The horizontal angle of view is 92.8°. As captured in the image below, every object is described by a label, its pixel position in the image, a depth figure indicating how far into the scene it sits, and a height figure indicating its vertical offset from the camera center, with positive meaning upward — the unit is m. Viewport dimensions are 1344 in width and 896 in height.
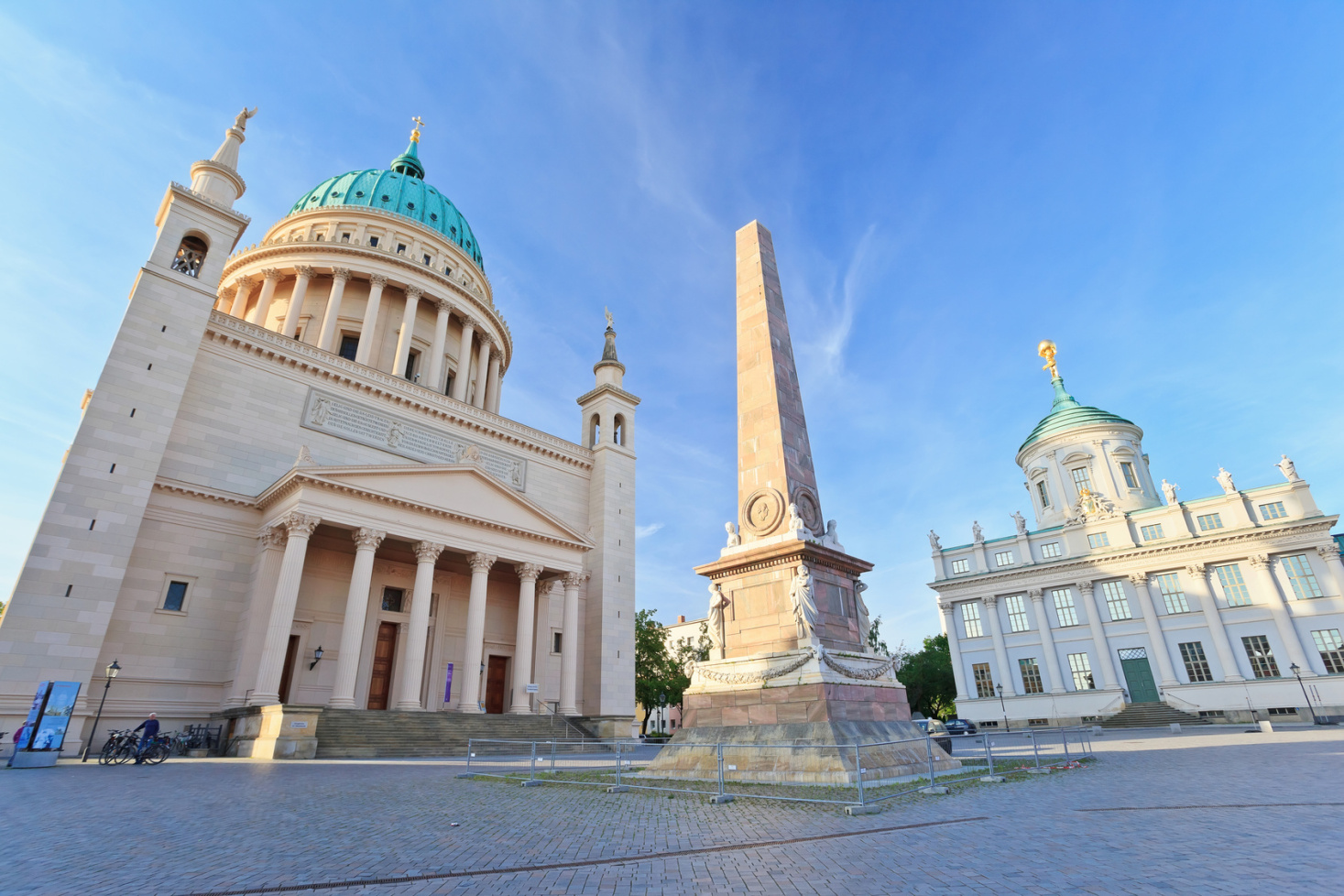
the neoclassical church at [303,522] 23.31 +8.14
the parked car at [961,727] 40.62 -1.39
